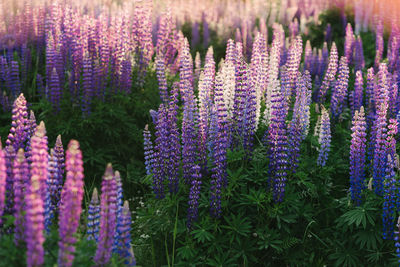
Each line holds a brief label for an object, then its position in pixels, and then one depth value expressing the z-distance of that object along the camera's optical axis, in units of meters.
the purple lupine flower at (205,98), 4.75
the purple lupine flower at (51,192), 3.45
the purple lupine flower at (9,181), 3.49
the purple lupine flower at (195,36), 11.13
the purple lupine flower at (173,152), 4.65
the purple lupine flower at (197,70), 7.56
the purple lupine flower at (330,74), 6.48
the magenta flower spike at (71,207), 2.74
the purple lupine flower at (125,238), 3.21
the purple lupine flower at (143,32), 7.62
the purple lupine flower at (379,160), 4.57
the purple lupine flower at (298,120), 4.74
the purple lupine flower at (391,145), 4.56
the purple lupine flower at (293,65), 6.04
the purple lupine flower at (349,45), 8.53
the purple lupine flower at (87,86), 6.41
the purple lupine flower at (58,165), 3.90
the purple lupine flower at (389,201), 4.23
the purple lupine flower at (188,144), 4.66
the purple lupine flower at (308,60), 8.05
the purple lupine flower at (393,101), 5.92
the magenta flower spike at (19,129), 4.02
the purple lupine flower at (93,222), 3.45
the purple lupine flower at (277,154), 4.47
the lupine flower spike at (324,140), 5.07
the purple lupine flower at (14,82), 7.31
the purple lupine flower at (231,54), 5.40
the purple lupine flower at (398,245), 3.59
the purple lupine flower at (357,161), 4.56
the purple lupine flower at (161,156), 4.65
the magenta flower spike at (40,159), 2.89
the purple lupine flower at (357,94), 6.33
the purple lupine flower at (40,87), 7.21
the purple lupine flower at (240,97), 4.93
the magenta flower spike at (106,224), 2.99
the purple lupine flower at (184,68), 5.77
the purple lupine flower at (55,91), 6.44
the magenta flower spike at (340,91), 6.26
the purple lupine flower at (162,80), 6.70
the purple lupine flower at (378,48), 8.24
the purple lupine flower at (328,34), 10.90
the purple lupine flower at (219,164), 4.36
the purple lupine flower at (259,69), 5.58
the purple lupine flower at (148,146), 4.98
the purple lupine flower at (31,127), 4.39
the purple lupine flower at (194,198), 4.33
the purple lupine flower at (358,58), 8.16
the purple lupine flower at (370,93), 6.30
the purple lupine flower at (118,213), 3.36
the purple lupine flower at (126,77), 6.93
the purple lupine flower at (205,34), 11.16
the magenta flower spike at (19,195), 2.96
